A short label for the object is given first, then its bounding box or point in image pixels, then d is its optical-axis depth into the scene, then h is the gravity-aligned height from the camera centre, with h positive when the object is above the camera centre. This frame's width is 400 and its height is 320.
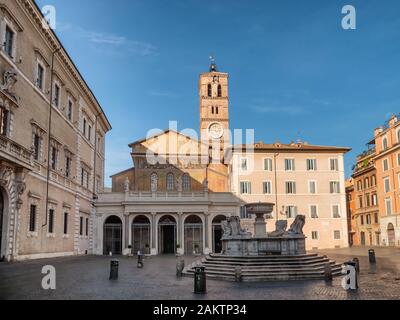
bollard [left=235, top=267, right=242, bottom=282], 15.37 -1.50
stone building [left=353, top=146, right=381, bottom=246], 55.43 +3.68
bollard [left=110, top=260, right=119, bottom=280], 16.31 -1.42
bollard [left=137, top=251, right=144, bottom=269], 22.77 -1.53
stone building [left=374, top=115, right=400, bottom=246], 47.34 +5.79
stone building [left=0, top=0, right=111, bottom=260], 22.20 +5.77
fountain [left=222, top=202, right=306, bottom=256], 18.58 -0.47
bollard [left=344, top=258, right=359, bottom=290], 13.01 -1.61
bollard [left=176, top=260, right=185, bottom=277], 17.83 -1.51
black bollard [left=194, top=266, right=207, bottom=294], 12.48 -1.41
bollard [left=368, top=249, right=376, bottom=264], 24.55 -1.56
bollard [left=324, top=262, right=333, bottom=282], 15.19 -1.52
